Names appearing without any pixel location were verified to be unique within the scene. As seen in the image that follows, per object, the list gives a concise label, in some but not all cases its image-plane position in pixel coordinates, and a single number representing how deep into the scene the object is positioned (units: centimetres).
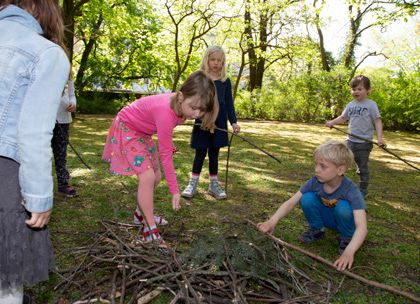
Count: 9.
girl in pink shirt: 284
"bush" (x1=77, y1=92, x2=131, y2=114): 1694
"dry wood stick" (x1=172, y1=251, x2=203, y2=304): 209
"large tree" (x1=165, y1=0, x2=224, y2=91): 1385
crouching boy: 299
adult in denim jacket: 157
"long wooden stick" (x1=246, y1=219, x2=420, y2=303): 226
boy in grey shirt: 470
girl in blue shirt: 430
